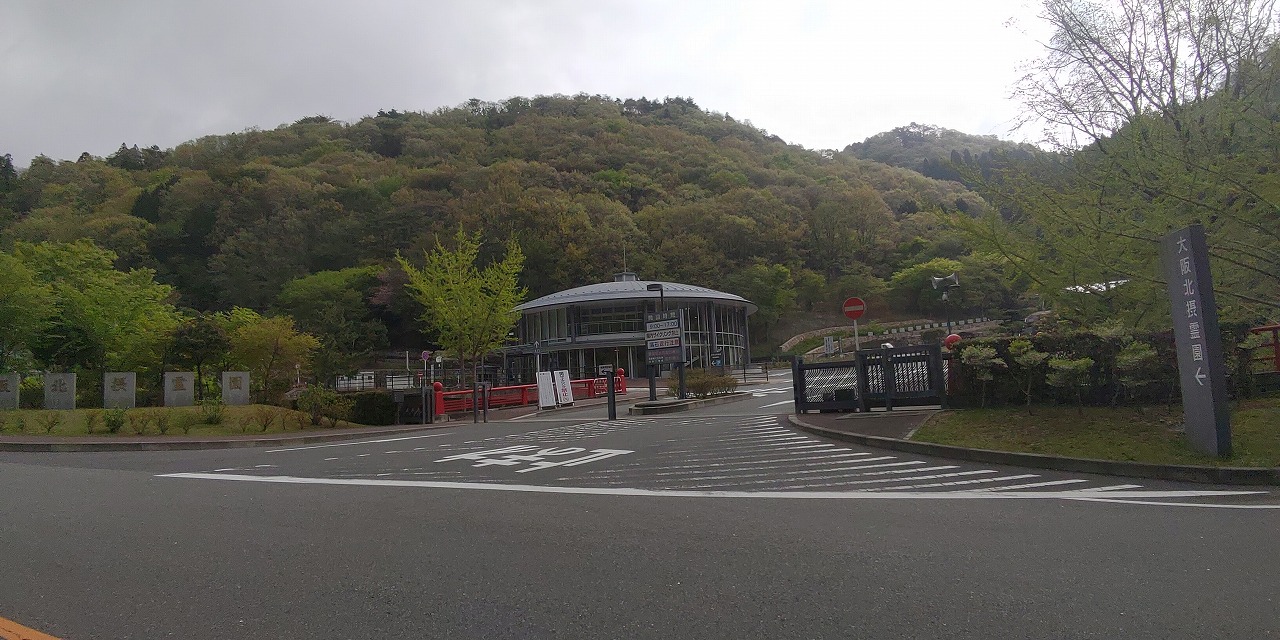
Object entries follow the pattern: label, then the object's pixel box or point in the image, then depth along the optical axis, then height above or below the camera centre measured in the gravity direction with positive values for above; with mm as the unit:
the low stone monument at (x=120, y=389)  23953 +277
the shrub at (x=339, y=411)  20484 -715
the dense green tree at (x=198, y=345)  27281 +1836
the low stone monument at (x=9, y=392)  22016 +351
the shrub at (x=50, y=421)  17359 -469
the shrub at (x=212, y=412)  19078 -500
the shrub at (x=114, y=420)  17297 -525
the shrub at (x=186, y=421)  18078 -690
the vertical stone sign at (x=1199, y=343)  8133 -33
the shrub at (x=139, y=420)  17531 -580
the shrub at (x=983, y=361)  11984 -144
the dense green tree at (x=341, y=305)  57844 +7120
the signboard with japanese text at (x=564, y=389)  27781 -586
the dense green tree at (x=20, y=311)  24781 +3170
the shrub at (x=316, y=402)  20219 -415
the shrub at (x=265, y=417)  18688 -724
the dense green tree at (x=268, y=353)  29375 +1531
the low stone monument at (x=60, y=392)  22594 +290
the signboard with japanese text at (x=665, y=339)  23484 +983
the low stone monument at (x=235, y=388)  25328 +128
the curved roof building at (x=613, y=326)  50062 +3236
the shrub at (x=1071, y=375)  10117 -404
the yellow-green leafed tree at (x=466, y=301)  32656 +3582
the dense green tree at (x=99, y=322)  27859 +3104
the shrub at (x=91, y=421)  17406 -541
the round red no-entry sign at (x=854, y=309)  17141 +1186
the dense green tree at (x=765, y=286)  68625 +7343
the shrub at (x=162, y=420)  17703 -614
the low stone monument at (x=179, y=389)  24719 +180
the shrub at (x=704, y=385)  26250 -654
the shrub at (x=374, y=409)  22422 -758
